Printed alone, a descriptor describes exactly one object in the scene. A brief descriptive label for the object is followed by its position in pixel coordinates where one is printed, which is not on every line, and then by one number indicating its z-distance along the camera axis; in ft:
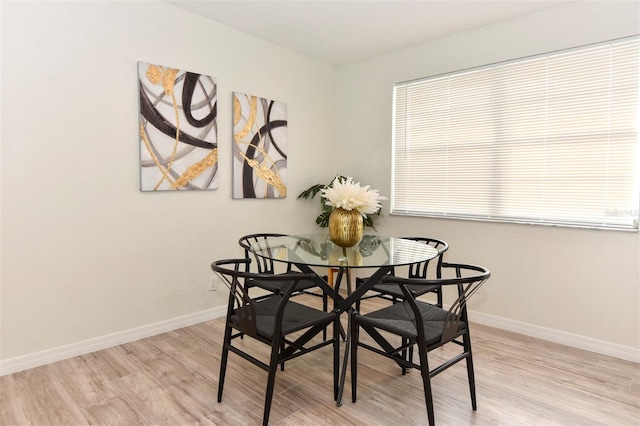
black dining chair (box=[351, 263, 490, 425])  5.87
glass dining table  6.91
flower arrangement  8.00
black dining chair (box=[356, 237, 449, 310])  8.44
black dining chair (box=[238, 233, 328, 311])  8.48
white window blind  9.27
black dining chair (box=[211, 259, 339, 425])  6.07
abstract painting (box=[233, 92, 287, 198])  11.89
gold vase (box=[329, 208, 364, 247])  8.16
